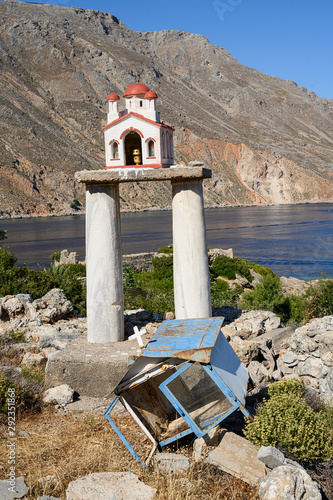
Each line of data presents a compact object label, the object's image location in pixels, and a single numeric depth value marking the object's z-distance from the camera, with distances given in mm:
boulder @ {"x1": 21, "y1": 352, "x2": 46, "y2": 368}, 9548
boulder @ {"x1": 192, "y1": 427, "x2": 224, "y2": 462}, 6150
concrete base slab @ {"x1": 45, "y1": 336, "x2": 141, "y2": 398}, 8641
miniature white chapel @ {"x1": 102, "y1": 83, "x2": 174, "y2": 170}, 10062
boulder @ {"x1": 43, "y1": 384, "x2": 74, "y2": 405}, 8227
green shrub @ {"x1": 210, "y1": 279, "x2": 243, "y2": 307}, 19272
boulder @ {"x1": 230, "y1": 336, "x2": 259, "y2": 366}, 8766
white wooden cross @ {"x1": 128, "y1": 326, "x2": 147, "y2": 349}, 7199
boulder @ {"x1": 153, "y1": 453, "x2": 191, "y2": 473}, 5905
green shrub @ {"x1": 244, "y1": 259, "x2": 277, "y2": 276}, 32906
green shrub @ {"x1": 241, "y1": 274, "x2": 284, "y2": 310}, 17219
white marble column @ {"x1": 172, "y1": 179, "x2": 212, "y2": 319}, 9664
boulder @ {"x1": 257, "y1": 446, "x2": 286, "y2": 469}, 5602
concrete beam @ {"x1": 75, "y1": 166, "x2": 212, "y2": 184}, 9500
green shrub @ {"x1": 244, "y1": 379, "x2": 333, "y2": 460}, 6094
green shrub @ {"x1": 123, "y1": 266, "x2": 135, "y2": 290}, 21975
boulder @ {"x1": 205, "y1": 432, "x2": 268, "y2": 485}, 5750
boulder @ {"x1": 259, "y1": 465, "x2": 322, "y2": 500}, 5223
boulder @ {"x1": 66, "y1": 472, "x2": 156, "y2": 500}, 5230
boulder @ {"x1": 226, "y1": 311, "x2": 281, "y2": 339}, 10414
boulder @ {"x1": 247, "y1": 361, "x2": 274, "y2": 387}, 8406
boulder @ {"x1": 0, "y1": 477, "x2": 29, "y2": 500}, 5355
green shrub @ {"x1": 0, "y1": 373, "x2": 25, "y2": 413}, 7536
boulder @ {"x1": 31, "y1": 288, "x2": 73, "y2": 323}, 12094
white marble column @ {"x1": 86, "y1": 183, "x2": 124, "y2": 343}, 9703
